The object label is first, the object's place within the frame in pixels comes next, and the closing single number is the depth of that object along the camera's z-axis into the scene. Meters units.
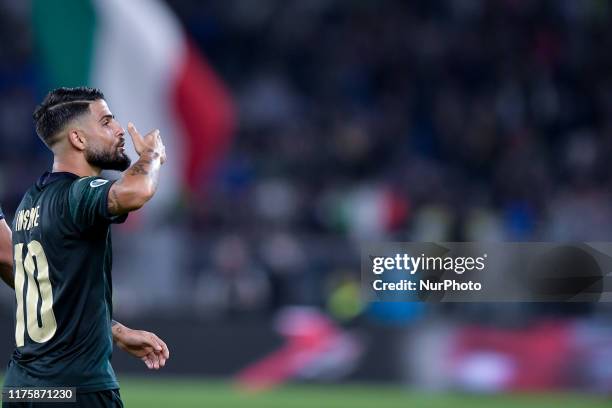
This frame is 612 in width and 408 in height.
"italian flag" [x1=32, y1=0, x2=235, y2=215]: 32.25
